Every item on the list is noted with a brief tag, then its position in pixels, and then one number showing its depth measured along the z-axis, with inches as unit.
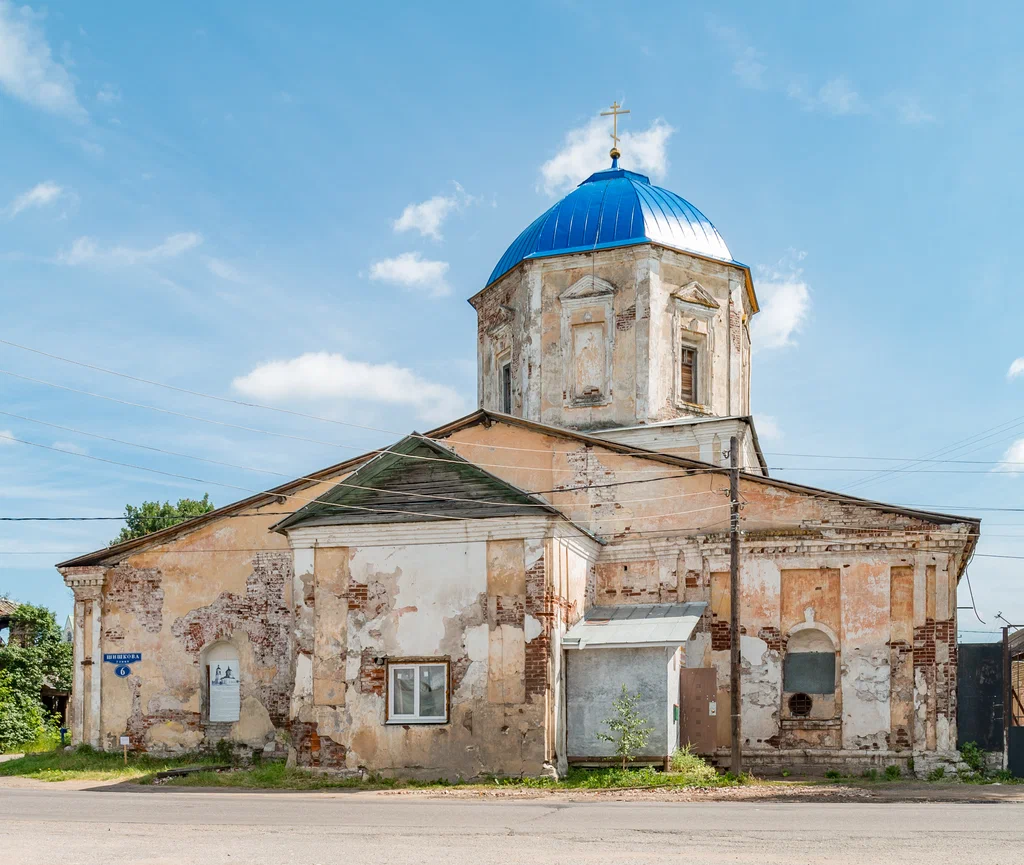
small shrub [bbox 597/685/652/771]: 692.1
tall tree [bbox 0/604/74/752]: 1191.6
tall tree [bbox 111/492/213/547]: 1672.0
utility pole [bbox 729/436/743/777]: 698.2
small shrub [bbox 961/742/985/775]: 748.0
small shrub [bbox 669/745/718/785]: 659.1
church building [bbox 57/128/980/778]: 706.8
